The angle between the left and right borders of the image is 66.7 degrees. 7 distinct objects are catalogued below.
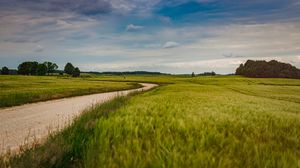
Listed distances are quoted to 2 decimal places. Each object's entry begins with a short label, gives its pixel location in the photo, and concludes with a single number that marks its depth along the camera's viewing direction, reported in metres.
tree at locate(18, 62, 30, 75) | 115.60
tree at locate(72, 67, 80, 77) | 124.44
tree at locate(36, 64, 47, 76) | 114.72
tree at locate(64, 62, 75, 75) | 125.88
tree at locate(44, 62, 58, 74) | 124.44
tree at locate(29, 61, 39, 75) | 115.60
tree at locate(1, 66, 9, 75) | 119.22
